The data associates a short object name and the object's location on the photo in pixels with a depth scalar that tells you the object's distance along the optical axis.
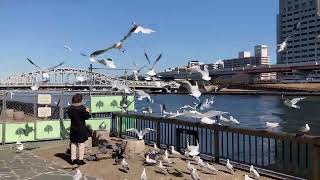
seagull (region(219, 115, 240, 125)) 6.90
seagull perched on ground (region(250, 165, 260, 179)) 5.69
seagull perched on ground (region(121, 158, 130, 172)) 6.09
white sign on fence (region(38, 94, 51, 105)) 9.60
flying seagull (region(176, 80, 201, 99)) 5.98
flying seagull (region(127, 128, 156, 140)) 6.60
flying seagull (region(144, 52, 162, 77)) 6.70
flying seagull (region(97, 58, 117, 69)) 6.14
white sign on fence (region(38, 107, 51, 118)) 9.64
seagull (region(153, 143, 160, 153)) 7.14
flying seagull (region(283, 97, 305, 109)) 5.78
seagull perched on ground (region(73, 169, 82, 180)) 5.20
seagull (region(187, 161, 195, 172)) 5.49
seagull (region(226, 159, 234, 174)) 6.02
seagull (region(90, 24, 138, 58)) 5.87
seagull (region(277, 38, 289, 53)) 6.15
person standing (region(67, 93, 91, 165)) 6.59
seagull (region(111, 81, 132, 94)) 7.69
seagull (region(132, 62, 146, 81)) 7.27
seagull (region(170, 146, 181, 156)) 7.07
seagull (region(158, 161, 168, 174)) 5.96
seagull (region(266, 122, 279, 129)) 6.19
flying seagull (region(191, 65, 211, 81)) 5.79
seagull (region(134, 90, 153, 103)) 7.81
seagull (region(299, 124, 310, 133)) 5.42
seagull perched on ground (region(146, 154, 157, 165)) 6.22
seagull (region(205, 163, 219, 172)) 5.90
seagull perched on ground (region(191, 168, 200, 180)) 5.24
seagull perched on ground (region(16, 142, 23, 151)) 8.25
